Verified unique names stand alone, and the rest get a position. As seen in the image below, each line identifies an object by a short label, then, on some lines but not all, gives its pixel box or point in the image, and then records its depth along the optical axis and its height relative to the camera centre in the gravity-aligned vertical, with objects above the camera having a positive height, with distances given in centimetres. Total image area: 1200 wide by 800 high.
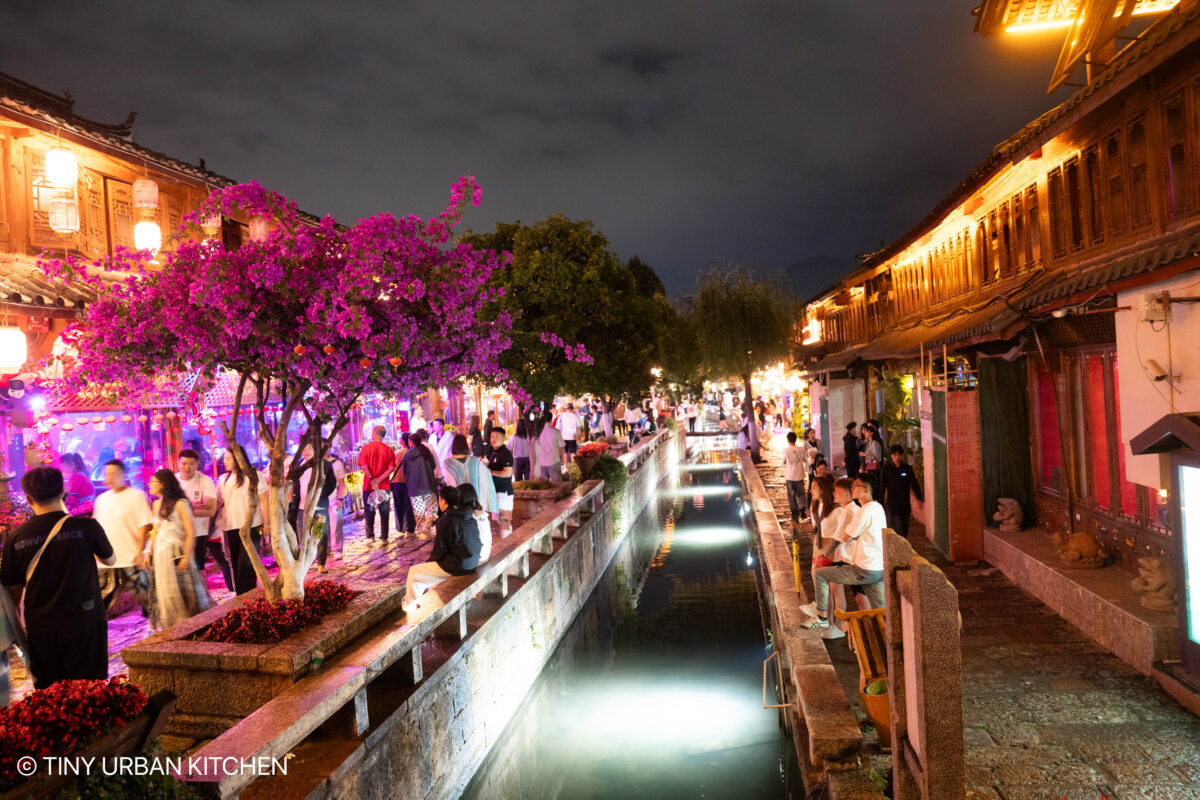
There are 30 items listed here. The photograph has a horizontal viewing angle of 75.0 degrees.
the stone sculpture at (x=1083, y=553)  881 -197
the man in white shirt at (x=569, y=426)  2344 -63
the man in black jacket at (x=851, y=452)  1727 -136
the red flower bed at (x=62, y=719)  312 -123
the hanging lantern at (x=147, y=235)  1298 +317
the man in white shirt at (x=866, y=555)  806 -171
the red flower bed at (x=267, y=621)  559 -149
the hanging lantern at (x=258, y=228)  1212 +305
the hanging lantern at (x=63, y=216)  1134 +311
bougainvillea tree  545 +76
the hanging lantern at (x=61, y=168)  1123 +378
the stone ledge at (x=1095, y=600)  677 -226
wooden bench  582 -212
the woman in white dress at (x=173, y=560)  751 -131
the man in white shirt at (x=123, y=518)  786 -92
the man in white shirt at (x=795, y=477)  1647 -179
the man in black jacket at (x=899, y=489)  1192 -154
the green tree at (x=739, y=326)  3356 +302
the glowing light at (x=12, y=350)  970 +103
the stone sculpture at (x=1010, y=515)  1110 -188
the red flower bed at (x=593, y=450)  1843 -112
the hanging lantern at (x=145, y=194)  1331 +397
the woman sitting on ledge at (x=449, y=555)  803 -149
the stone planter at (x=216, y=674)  517 -169
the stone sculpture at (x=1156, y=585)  713 -195
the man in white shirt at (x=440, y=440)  1556 -59
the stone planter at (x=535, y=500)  1398 -175
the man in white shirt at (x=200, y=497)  898 -89
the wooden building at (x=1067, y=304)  754 +86
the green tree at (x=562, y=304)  1783 +242
